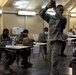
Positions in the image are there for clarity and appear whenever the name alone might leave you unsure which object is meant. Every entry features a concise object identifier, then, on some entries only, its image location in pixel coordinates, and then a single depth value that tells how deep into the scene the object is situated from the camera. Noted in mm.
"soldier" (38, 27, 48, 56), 6253
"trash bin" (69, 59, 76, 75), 2502
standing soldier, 3289
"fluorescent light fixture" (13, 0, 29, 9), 8296
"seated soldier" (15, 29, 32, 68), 4950
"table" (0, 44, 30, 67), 4175
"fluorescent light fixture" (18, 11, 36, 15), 8651
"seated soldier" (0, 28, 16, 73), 4311
